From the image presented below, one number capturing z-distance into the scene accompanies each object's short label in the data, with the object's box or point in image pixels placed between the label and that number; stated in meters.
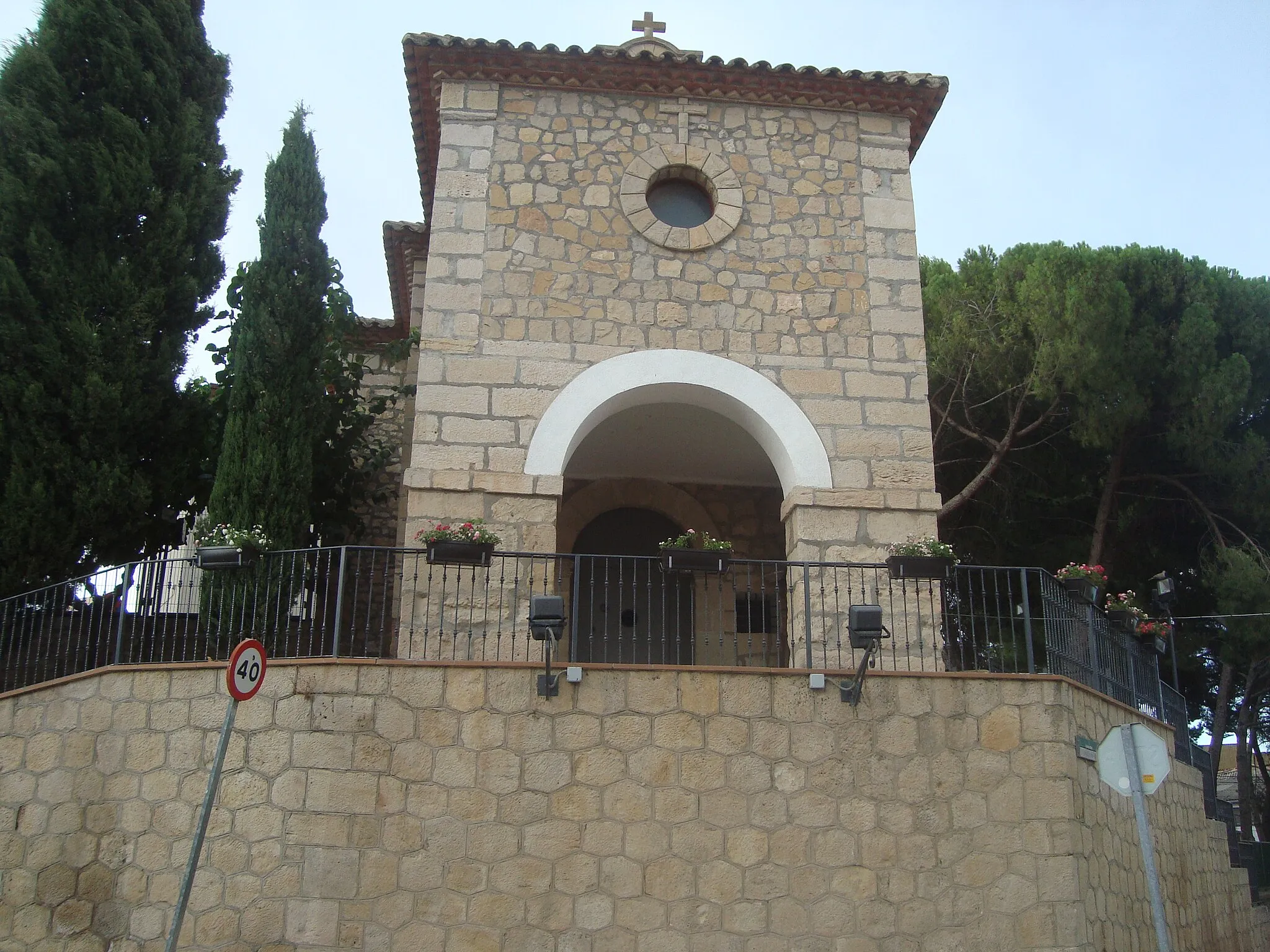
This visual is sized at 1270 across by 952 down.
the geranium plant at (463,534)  8.55
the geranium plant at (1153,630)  11.16
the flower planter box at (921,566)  8.91
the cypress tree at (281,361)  9.92
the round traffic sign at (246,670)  6.62
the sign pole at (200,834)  6.24
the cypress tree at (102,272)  10.11
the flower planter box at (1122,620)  10.98
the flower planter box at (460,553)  8.52
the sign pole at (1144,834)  6.44
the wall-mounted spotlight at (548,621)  7.72
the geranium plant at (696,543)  8.78
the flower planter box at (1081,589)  9.85
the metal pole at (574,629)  8.17
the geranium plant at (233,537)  8.82
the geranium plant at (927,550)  8.99
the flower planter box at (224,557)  8.74
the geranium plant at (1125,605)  11.04
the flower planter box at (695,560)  8.52
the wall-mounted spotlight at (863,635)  7.91
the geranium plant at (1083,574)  9.95
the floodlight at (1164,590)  12.07
